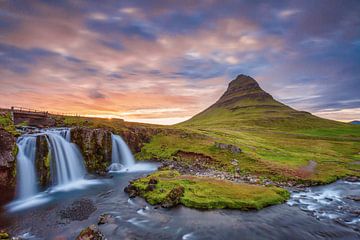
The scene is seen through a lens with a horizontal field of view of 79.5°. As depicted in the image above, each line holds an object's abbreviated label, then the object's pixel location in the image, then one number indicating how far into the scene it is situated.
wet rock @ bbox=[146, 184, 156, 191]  24.92
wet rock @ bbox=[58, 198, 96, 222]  19.39
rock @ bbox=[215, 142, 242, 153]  46.84
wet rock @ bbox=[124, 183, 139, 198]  24.78
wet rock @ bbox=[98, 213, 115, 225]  18.23
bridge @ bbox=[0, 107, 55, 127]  49.94
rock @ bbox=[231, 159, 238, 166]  40.25
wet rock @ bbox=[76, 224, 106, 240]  14.63
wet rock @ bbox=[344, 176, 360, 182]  34.39
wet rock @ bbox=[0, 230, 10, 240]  15.07
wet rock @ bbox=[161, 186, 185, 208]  21.62
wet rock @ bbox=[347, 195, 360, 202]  24.97
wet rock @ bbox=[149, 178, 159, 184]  26.43
